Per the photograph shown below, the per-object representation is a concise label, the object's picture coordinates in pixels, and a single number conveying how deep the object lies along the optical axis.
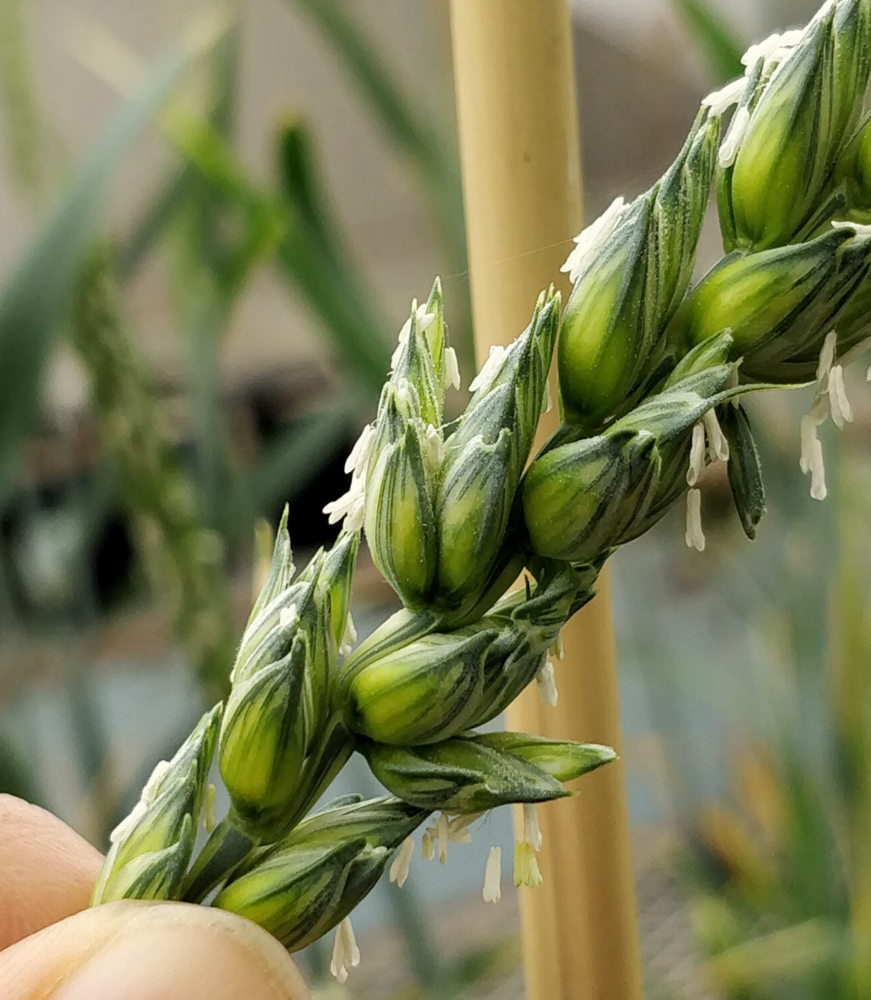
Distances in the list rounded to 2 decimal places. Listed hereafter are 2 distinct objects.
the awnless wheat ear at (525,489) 0.11
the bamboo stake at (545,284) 0.14
